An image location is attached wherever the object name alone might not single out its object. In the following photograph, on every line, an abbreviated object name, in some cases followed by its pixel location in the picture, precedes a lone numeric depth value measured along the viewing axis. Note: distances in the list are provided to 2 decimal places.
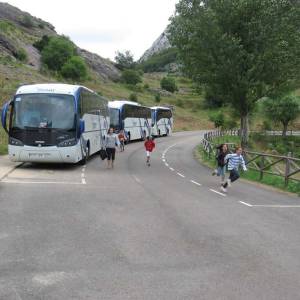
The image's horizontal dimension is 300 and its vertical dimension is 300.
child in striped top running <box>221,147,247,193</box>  12.24
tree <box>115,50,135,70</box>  119.93
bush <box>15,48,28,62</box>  62.37
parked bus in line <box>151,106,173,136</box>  42.37
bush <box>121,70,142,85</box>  88.10
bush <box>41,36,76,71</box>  70.91
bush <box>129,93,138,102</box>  67.49
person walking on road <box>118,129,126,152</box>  26.27
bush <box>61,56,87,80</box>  67.68
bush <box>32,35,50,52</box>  77.10
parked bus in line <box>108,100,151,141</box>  30.42
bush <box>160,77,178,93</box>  92.77
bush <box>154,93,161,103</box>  74.59
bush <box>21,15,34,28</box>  100.90
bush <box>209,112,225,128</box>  59.87
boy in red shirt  18.81
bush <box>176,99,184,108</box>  79.91
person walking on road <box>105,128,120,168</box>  16.62
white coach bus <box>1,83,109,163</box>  14.96
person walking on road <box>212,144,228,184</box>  13.44
